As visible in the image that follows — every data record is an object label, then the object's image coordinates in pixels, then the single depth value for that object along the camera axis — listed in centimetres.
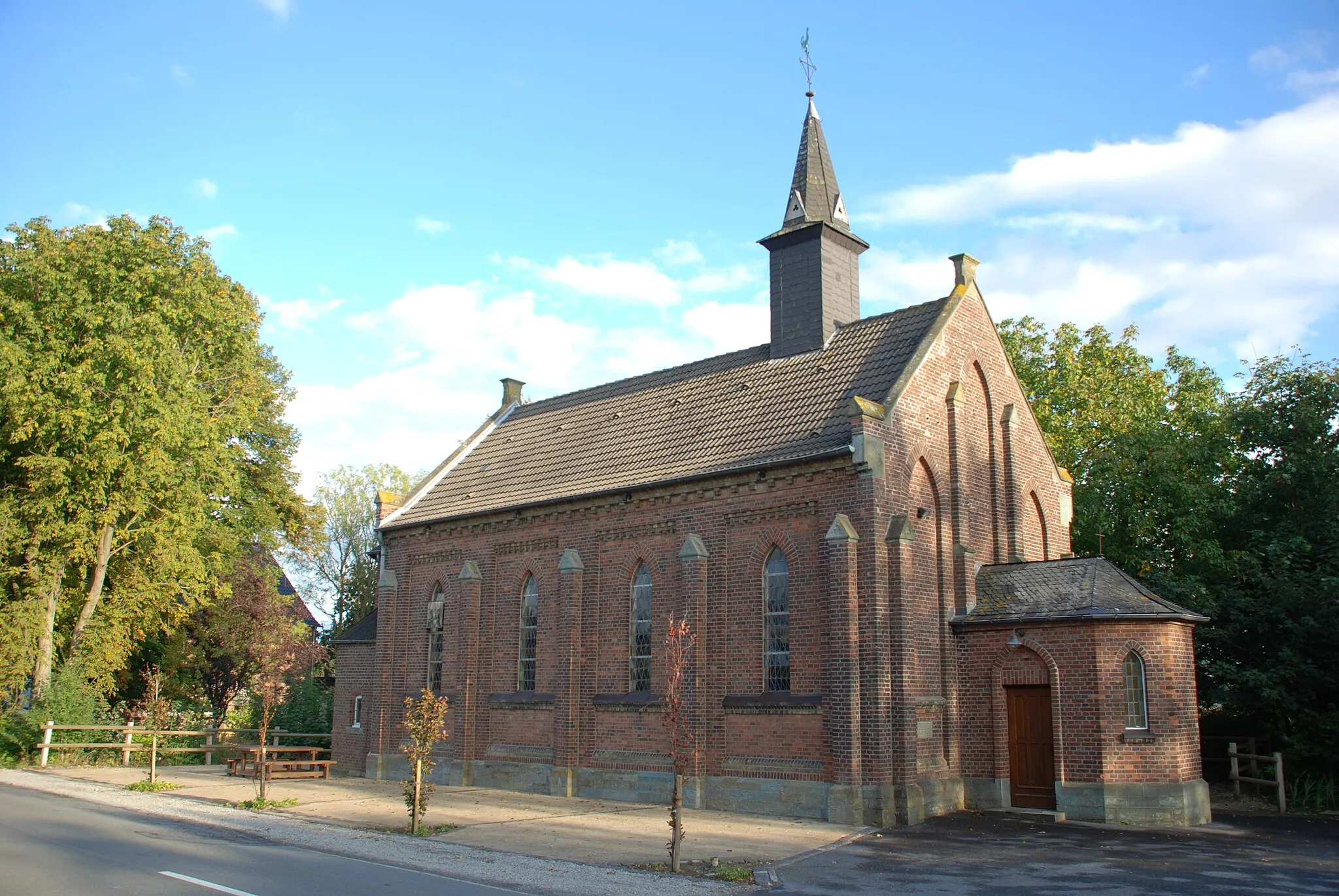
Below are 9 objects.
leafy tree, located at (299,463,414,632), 5062
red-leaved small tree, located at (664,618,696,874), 1277
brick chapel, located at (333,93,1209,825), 1750
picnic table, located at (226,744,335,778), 2414
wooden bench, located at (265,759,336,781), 2428
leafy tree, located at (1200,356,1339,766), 1967
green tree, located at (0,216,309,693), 2670
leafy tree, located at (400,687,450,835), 1599
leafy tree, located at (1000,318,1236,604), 2564
